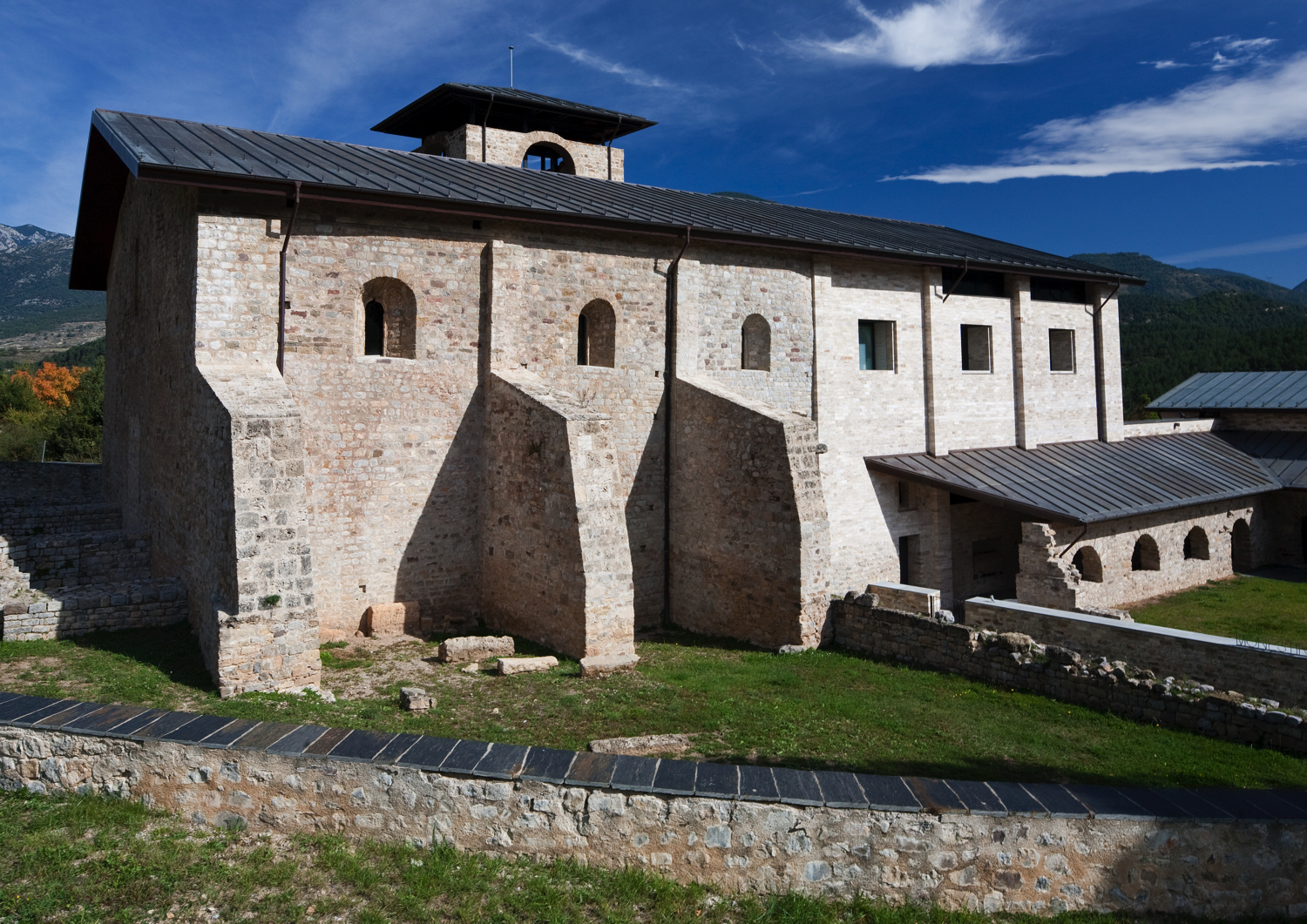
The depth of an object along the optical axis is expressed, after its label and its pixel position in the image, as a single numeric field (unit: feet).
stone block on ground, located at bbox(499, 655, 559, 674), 33.32
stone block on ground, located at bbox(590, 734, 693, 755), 25.18
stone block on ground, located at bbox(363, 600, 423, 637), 38.34
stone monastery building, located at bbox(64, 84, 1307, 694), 34.24
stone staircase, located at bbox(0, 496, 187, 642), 33.78
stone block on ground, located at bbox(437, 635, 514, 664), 35.58
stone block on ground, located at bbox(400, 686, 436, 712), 28.37
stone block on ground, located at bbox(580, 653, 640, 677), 33.63
